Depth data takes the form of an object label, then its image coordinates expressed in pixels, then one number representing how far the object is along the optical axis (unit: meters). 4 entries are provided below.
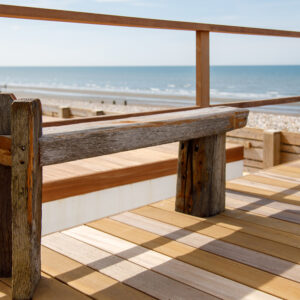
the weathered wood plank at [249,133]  5.81
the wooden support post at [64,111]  8.30
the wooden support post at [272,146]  5.44
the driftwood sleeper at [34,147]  1.56
